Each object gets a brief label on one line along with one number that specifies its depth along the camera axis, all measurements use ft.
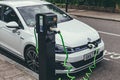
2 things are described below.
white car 11.96
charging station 7.34
